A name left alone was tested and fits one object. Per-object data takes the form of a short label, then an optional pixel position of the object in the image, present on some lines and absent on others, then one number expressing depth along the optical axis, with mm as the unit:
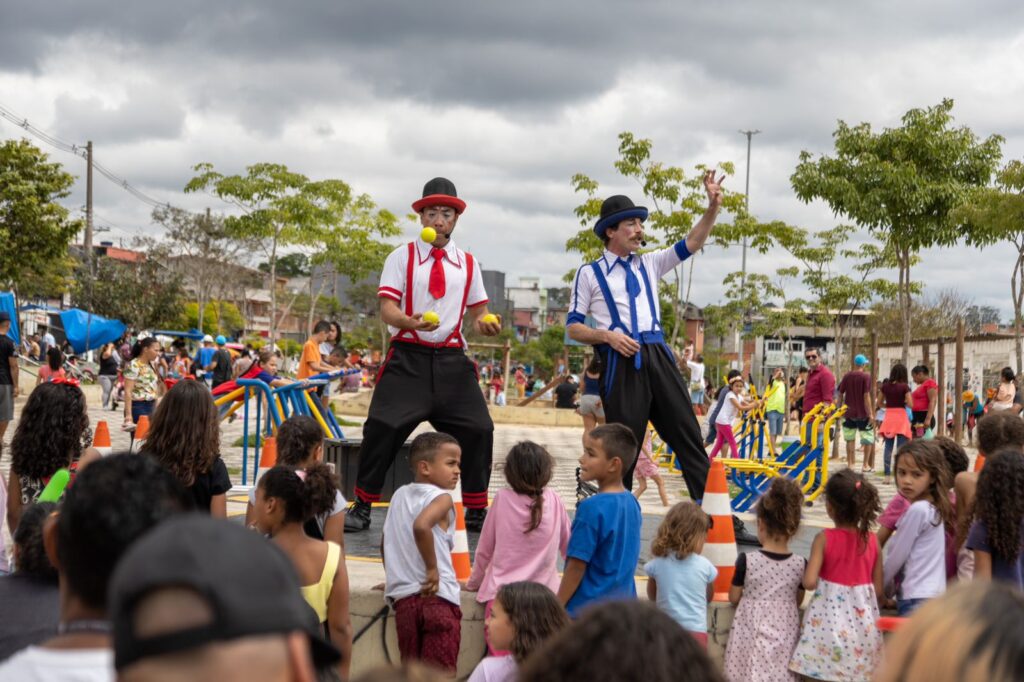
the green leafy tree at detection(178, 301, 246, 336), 65062
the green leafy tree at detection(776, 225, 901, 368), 28375
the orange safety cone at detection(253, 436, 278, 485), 5582
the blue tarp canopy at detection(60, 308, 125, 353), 28609
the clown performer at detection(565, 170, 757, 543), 5746
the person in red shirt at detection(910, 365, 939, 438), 14898
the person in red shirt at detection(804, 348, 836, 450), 15227
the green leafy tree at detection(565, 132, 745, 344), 20312
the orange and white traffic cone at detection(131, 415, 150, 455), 7961
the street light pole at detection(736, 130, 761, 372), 32250
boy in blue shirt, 4129
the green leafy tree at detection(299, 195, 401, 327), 29938
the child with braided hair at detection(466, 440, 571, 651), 4363
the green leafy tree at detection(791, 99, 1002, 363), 16750
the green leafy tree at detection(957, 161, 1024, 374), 15523
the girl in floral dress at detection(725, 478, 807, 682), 4492
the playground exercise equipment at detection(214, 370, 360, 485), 8430
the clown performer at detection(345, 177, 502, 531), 6004
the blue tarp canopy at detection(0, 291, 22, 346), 21312
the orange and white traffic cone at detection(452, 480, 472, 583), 4961
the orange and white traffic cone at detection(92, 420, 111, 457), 6184
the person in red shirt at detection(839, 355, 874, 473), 15523
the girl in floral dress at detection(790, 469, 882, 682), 4430
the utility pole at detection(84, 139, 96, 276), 34062
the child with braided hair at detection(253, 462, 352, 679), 3695
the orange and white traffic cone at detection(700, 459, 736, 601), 4945
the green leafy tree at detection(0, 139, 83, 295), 22609
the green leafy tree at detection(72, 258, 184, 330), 42094
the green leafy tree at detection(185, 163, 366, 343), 25844
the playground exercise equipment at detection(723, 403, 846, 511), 10242
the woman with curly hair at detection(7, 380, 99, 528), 4074
